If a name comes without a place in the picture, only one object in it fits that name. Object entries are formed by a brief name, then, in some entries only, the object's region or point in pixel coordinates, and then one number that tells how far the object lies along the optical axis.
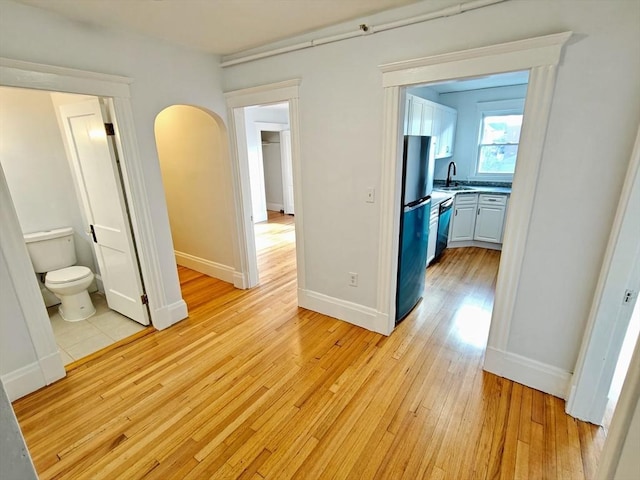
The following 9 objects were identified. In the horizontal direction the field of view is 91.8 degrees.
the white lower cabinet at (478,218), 4.66
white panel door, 2.59
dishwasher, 4.27
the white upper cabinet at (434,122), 3.55
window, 4.93
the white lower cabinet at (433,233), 4.04
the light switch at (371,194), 2.53
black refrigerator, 2.62
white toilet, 2.93
